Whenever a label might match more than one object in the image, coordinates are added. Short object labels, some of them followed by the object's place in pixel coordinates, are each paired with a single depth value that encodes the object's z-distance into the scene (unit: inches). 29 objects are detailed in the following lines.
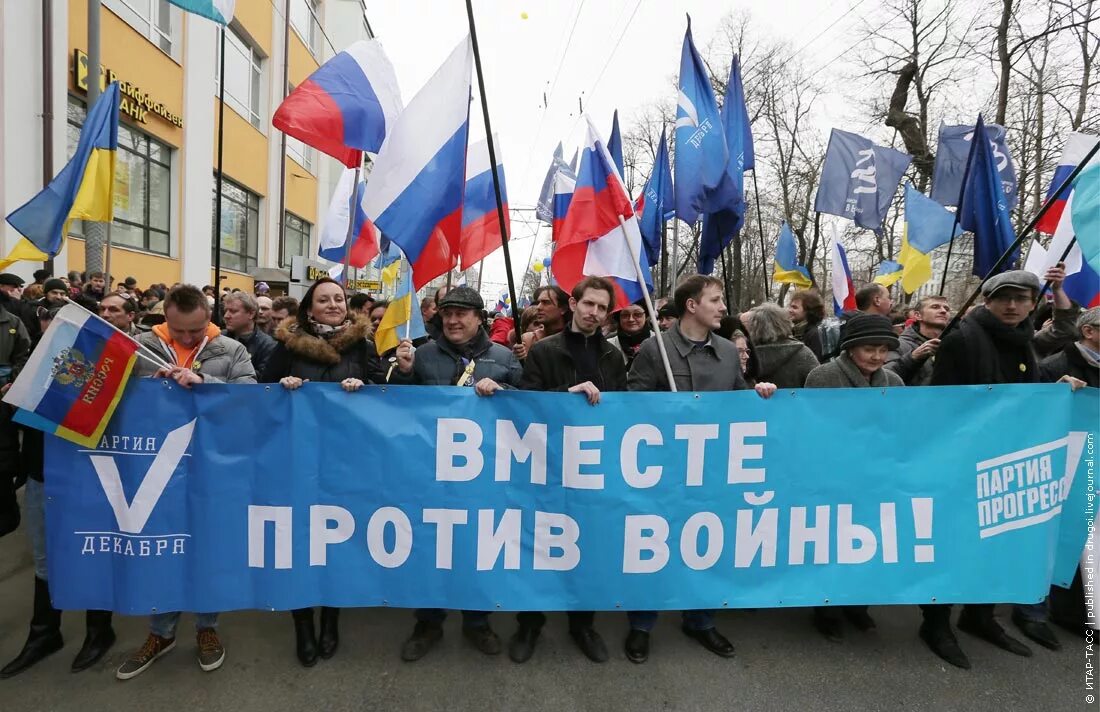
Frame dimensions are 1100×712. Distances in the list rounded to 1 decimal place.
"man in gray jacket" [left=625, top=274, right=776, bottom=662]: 132.9
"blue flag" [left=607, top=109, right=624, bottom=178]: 314.2
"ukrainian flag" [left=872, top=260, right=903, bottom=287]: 380.2
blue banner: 121.3
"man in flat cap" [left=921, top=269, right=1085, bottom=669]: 134.0
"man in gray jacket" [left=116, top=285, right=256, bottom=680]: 120.8
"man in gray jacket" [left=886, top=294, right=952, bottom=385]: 165.5
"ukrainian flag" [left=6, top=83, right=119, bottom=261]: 205.3
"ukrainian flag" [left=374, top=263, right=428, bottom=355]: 141.0
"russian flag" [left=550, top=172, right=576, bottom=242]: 226.4
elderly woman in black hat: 133.0
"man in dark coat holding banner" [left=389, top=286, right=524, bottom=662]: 130.9
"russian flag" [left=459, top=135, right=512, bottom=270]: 212.1
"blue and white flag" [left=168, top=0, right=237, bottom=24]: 189.2
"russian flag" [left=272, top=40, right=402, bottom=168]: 162.9
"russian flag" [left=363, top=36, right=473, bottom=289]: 141.1
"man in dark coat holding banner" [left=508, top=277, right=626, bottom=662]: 129.6
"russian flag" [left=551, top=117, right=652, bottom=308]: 149.6
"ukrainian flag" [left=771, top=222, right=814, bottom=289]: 405.1
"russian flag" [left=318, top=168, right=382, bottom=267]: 252.8
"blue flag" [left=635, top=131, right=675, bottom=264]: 275.3
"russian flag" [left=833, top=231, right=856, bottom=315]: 265.7
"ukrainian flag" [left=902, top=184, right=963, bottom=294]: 288.8
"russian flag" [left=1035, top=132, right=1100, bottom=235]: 209.3
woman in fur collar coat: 124.8
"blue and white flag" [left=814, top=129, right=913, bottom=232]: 340.8
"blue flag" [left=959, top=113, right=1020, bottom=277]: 213.2
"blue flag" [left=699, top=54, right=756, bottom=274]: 206.4
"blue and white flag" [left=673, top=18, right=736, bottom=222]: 196.2
